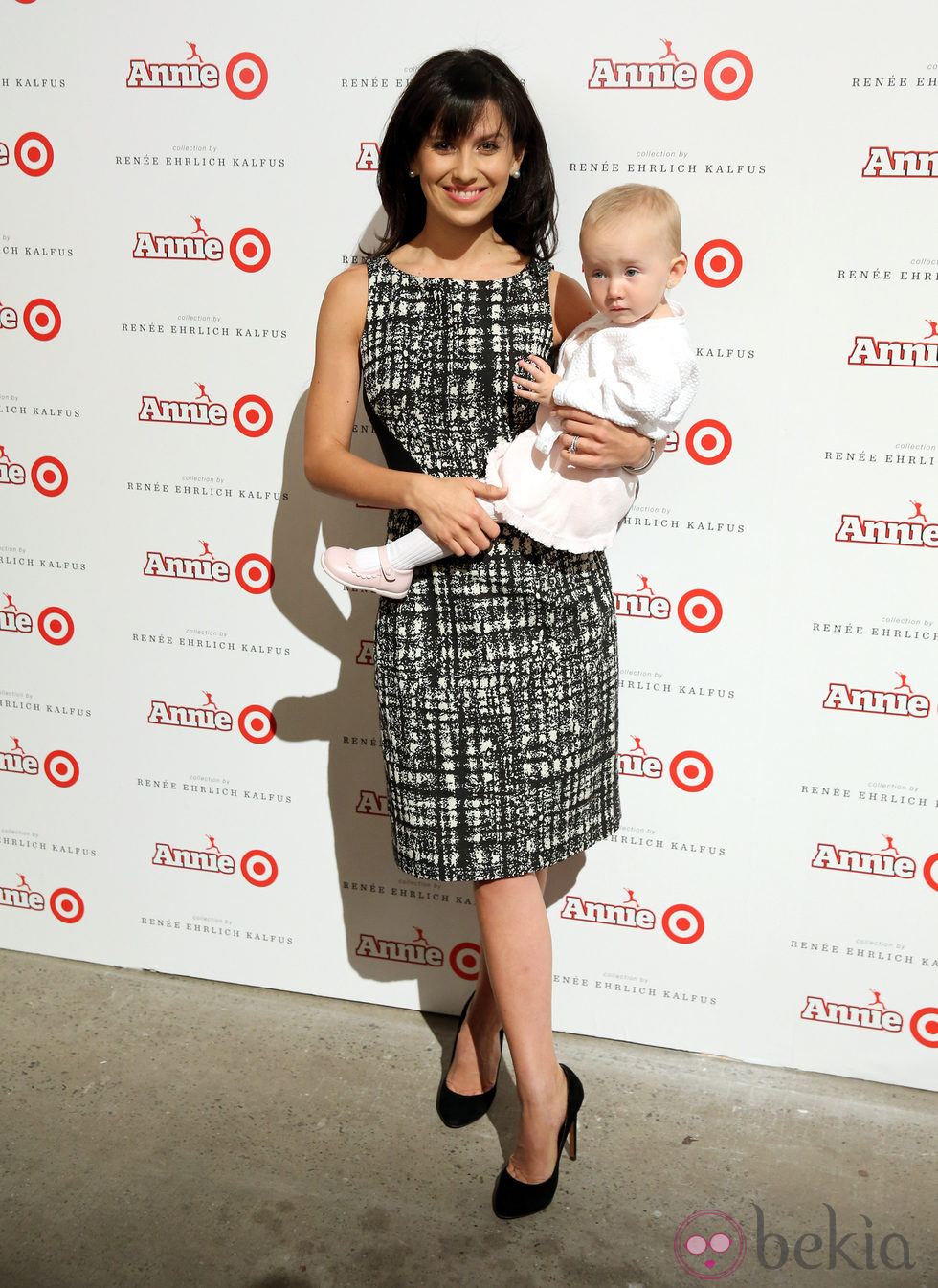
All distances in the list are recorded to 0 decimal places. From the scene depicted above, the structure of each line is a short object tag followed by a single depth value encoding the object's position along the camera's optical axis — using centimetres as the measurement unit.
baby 162
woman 189
